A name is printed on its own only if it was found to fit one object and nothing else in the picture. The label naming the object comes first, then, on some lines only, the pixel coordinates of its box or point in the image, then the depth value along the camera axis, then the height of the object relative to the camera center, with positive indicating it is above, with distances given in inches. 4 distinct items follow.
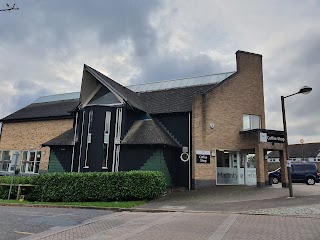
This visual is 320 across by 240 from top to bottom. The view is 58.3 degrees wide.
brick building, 757.3 +98.0
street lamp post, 582.9 +120.7
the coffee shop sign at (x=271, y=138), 770.8 +89.4
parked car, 957.8 -4.9
